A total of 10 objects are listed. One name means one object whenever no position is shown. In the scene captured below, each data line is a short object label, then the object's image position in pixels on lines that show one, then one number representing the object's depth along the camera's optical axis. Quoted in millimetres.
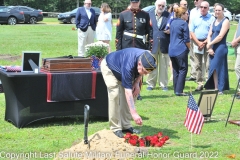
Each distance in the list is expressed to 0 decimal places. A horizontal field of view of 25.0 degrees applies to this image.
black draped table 8445
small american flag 7316
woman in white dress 16266
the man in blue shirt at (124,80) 7105
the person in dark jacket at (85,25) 16203
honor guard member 10523
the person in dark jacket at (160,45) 12438
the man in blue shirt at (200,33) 12813
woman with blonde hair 11633
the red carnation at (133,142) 7172
